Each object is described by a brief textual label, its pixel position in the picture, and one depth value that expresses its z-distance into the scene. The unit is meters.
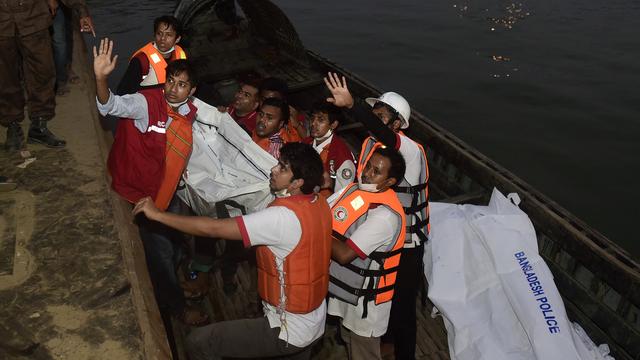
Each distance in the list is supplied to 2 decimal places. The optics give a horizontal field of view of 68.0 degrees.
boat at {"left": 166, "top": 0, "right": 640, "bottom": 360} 4.58
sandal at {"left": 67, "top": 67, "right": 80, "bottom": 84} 7.26
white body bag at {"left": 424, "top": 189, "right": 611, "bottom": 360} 4.25
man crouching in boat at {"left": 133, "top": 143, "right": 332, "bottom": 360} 2.89
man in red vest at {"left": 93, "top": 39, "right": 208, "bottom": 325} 3.97
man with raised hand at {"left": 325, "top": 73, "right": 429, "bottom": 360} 4.16
